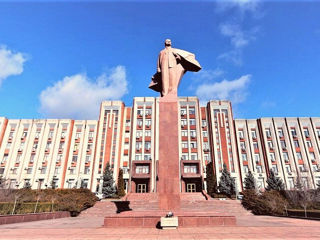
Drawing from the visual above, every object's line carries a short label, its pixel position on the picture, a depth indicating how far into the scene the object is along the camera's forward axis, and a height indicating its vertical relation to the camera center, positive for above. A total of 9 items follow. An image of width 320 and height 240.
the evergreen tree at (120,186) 31.44 +1.07
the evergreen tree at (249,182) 31.07 +1.89
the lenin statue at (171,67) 11.99 +7.47
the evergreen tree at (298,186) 20.94 +0.90
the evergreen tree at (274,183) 29.22 +1.63
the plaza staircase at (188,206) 17.64 -1.12
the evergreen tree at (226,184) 31.09 +1.54
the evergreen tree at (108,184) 31.47 +1.44
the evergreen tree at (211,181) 31.08 +1.99
